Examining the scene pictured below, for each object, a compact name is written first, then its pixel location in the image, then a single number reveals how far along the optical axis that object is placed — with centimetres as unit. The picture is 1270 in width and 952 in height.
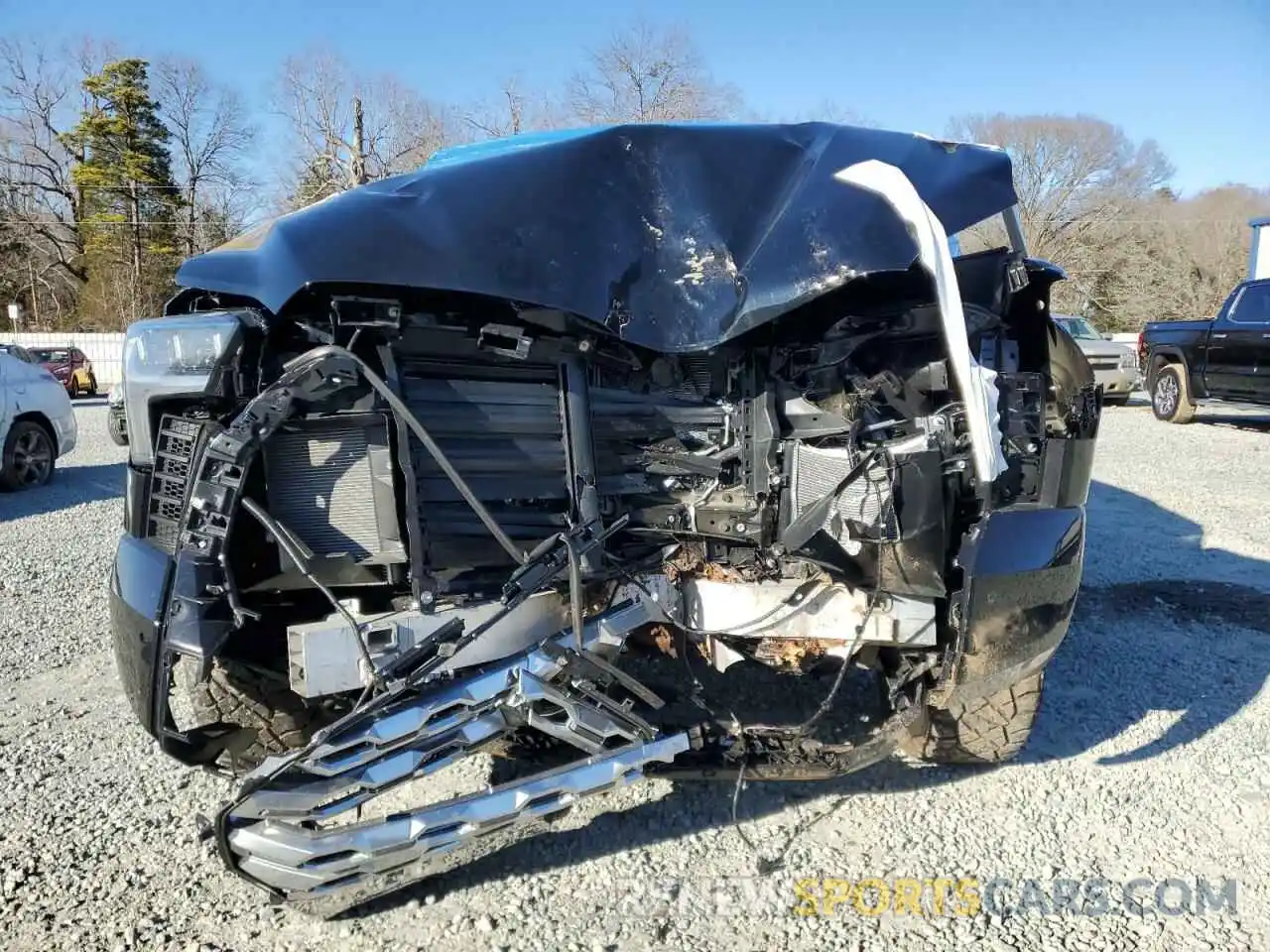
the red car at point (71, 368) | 2184
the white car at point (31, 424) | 823
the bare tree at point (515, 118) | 2616
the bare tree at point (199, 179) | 3881
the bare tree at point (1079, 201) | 3884
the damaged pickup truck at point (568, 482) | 207
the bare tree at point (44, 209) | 3847
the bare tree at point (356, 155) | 2703
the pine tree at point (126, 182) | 3741
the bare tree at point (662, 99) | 2561
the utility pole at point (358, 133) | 2688
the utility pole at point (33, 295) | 3831
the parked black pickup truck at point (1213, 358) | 1147
